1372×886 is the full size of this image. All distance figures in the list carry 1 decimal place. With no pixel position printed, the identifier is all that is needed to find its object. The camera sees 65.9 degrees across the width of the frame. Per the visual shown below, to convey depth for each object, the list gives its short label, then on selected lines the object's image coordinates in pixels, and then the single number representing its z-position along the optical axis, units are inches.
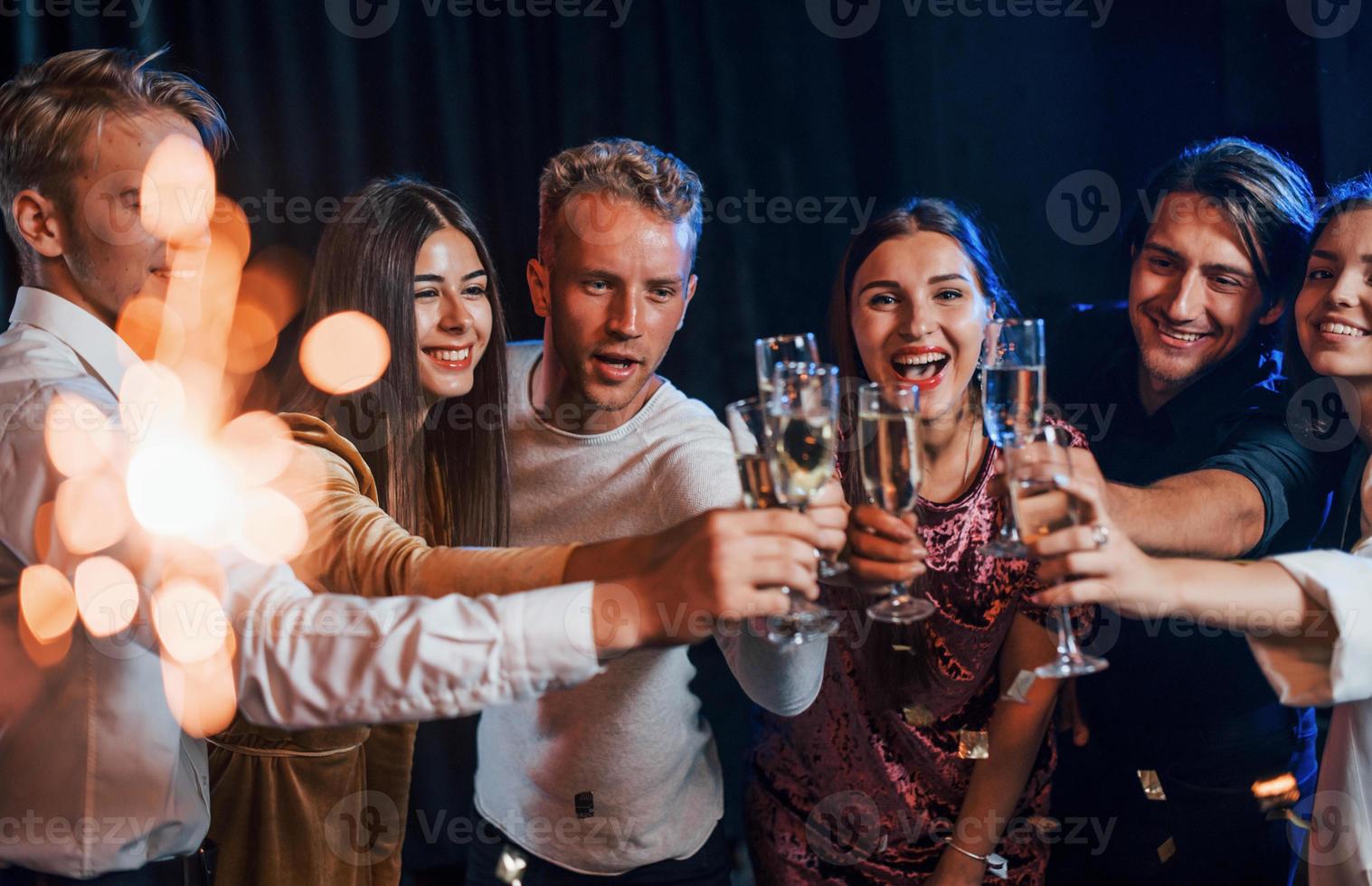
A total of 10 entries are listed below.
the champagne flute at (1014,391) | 59.2
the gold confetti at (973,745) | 79.5
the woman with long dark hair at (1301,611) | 56.6
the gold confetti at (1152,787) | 85.8
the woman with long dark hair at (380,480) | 71.1
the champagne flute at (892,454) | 56.7
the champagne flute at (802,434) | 56.4
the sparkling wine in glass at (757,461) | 57.3
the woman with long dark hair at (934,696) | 78.6
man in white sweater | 81.0
